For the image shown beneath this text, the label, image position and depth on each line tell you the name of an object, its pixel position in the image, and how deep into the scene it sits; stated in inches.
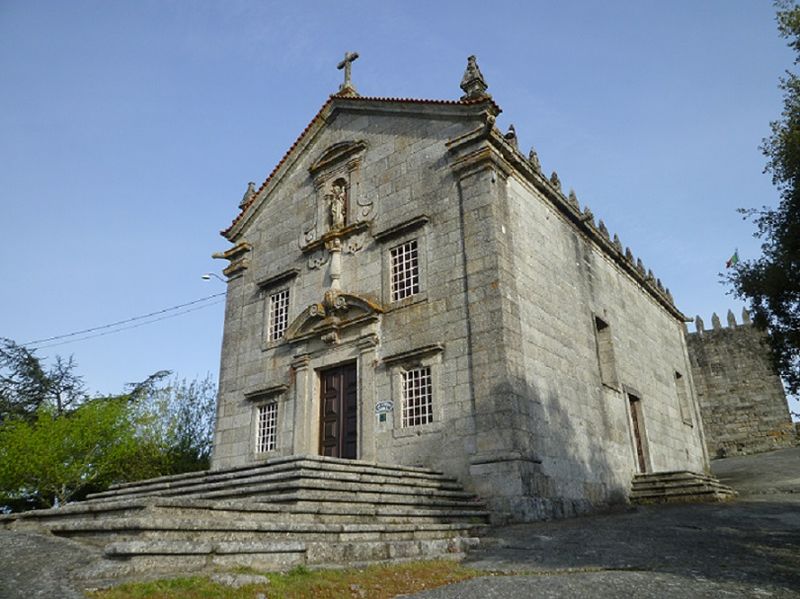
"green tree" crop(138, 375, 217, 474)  881.5
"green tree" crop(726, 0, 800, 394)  406.6
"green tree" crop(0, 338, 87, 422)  1135.0
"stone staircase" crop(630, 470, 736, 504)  550.5
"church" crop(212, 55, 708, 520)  487.5
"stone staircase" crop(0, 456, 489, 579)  228.1
